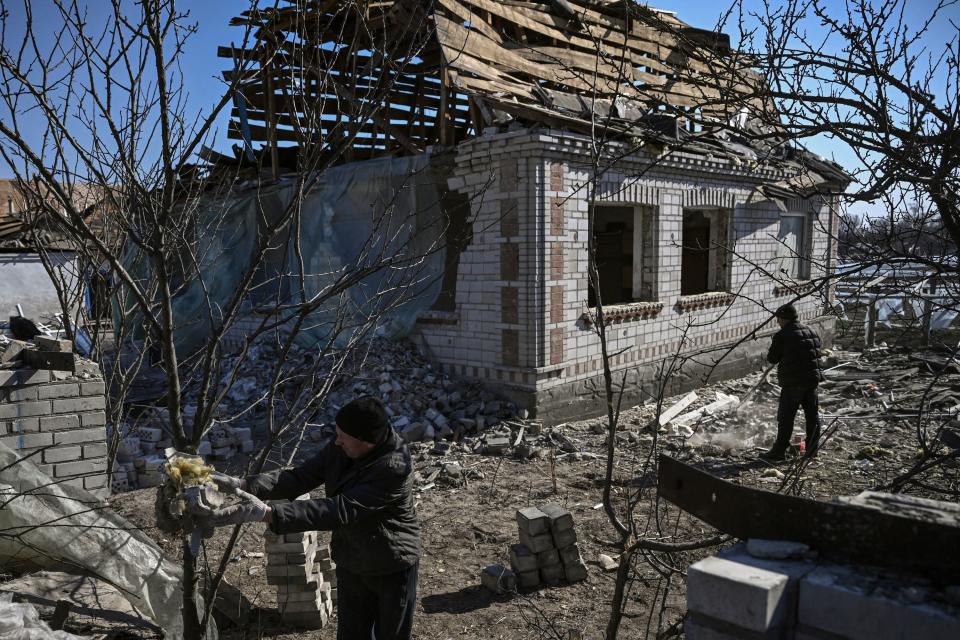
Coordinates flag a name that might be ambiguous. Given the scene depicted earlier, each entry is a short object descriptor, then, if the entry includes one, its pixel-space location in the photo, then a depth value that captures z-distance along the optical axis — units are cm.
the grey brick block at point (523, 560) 473
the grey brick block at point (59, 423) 427
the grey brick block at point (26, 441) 415
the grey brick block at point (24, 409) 418
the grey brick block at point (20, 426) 418
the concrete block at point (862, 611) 143
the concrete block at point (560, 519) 470
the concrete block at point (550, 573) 478
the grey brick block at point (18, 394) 418
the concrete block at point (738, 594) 154
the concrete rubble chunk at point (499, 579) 462
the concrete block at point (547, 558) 478
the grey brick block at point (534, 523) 469
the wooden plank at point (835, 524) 160
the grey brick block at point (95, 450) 438
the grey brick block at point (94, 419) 439
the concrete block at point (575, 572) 482
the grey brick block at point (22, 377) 417
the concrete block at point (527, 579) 472
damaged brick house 838
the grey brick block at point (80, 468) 427
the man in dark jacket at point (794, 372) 727
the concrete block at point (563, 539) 475
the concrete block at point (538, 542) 473
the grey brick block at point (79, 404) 432
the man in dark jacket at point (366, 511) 294
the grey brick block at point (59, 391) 428
